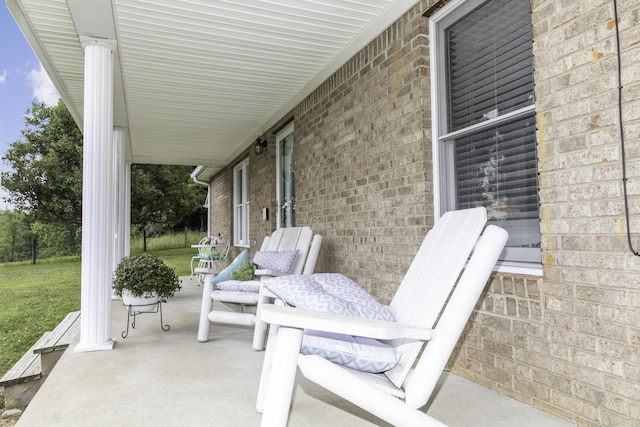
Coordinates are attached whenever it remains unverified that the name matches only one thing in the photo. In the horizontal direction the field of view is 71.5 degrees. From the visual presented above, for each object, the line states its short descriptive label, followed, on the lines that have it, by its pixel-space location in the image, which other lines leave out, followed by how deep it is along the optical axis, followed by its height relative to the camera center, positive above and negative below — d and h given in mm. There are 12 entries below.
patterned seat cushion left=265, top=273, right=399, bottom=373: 1590 -362
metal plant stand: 3814 -738
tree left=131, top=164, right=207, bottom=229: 17422 +1142
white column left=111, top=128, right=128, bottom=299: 6148 +592
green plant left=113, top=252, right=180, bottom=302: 3750 -437
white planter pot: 3805 -655
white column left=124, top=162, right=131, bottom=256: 7670 +176
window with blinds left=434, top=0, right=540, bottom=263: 2332 +613
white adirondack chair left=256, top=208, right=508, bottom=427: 1333 -358
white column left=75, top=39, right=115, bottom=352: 3314 +212
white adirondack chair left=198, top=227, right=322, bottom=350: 3314 -551
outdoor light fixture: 6480 +1161
